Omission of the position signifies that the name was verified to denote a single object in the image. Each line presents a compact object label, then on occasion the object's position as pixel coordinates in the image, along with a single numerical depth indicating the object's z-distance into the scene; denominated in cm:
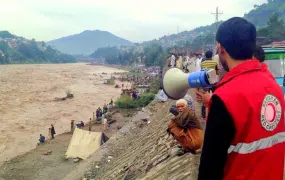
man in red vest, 136
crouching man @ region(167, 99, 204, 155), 424
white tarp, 1285
